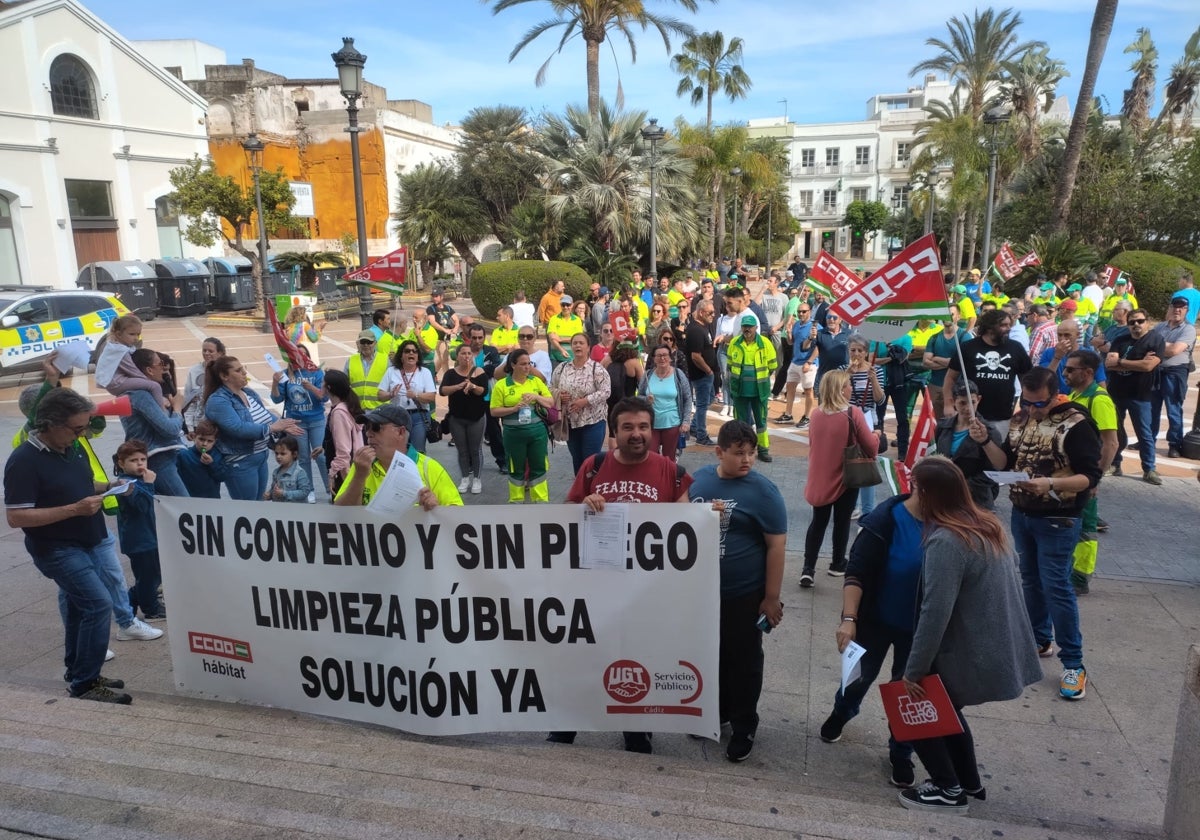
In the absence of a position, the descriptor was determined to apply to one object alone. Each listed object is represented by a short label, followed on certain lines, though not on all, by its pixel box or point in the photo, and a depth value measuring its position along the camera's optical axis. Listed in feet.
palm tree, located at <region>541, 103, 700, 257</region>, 88.28
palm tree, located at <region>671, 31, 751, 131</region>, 149.69
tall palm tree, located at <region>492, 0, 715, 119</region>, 89.66
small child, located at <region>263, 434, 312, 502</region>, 21.40
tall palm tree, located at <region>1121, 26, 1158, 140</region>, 137.80
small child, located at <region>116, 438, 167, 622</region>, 17.75
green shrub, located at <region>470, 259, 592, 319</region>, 77.66
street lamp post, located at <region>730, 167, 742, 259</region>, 118.32
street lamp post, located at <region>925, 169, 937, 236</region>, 122.71
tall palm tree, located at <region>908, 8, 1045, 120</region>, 132.77
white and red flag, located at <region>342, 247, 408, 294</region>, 35.22
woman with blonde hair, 19.65
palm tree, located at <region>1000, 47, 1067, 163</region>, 122.72
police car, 56.29
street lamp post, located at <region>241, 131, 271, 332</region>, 77.00
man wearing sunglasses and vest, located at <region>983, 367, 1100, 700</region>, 15.12
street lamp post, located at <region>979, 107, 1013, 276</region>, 61.72
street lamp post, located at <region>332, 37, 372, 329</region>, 40.42
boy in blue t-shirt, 12.75
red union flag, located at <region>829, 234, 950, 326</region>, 19.94
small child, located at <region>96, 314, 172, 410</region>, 21.33
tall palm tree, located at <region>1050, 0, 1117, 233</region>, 68.64
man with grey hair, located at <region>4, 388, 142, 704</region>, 13.71
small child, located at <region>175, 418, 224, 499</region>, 20.12
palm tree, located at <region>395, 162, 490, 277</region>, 112.98
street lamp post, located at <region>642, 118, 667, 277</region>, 65.24
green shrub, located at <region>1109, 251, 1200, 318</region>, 69.00
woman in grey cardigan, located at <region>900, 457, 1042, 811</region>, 10.75
